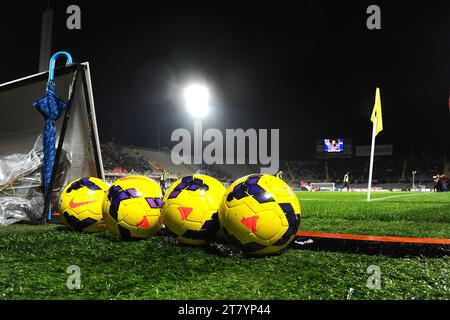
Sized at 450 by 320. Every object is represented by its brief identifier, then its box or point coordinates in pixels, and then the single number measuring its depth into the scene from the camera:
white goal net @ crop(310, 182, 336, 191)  39.02
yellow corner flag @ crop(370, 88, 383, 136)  9.67
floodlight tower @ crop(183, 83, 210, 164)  32.31
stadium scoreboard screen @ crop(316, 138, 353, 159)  50.03
